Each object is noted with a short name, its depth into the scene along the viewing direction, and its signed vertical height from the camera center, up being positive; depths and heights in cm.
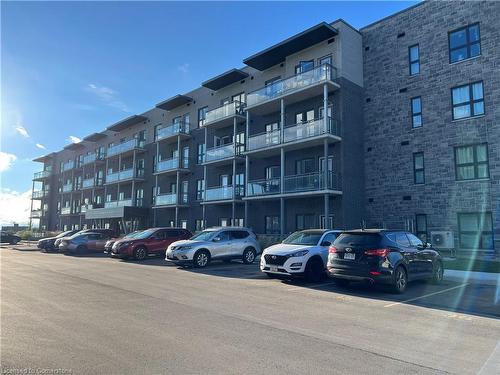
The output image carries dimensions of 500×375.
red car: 2086 -55
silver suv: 1659 -59
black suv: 1010 -58
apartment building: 1972 +616
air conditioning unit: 1883 -11
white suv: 1209 -69
